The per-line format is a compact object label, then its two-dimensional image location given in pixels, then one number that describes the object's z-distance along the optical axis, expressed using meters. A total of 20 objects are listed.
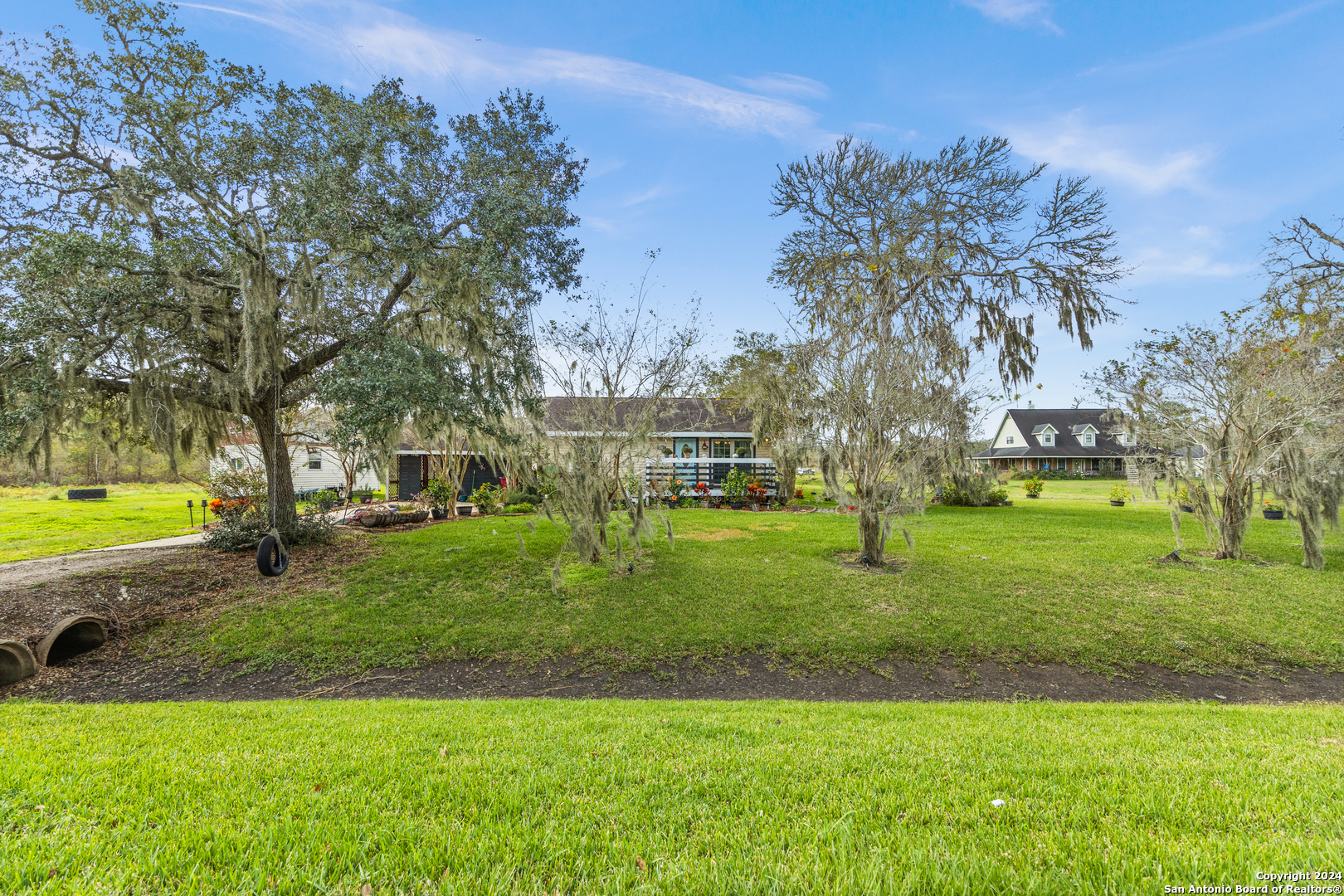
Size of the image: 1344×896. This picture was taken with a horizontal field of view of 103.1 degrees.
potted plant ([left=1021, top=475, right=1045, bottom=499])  23.72
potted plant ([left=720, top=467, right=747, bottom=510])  19.67
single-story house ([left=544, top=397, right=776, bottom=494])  21.64
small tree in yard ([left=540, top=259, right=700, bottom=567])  9.10
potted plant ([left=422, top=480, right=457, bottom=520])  15.83
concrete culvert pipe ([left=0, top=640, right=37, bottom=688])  5.91
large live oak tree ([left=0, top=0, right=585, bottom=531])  7.62
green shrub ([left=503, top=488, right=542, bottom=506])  17.10
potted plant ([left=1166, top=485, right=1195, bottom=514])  10.48
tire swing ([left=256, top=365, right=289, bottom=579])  7.28
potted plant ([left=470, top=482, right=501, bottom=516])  17.06
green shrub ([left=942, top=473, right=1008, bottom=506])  19.62
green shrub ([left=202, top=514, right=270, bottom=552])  10.43
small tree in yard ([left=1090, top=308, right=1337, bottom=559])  9.30
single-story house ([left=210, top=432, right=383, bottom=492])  25.69
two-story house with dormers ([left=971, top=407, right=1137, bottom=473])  38.84
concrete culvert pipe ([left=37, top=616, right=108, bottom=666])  6.66
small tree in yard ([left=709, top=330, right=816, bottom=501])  16.84
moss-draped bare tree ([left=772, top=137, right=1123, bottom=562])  9.23
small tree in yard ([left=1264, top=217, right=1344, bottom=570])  9.24
